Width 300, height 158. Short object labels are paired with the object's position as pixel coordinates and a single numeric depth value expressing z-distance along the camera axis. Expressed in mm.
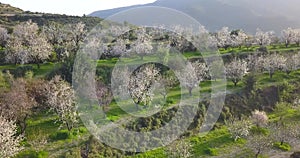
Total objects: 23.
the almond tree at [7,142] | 45281
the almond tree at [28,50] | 89938
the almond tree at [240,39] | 122600
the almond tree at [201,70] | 83575
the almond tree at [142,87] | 67000
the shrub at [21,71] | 84562
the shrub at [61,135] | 55141
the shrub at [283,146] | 60312
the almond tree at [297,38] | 125562
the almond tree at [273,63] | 92875
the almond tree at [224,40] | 121188
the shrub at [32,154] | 49781
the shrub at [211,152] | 56625
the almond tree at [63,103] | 57541
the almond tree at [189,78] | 76875
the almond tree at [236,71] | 85125
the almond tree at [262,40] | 126938
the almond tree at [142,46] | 99750
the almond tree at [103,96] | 65875
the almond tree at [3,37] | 106250
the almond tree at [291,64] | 95750
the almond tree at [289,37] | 125812
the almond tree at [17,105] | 53438
